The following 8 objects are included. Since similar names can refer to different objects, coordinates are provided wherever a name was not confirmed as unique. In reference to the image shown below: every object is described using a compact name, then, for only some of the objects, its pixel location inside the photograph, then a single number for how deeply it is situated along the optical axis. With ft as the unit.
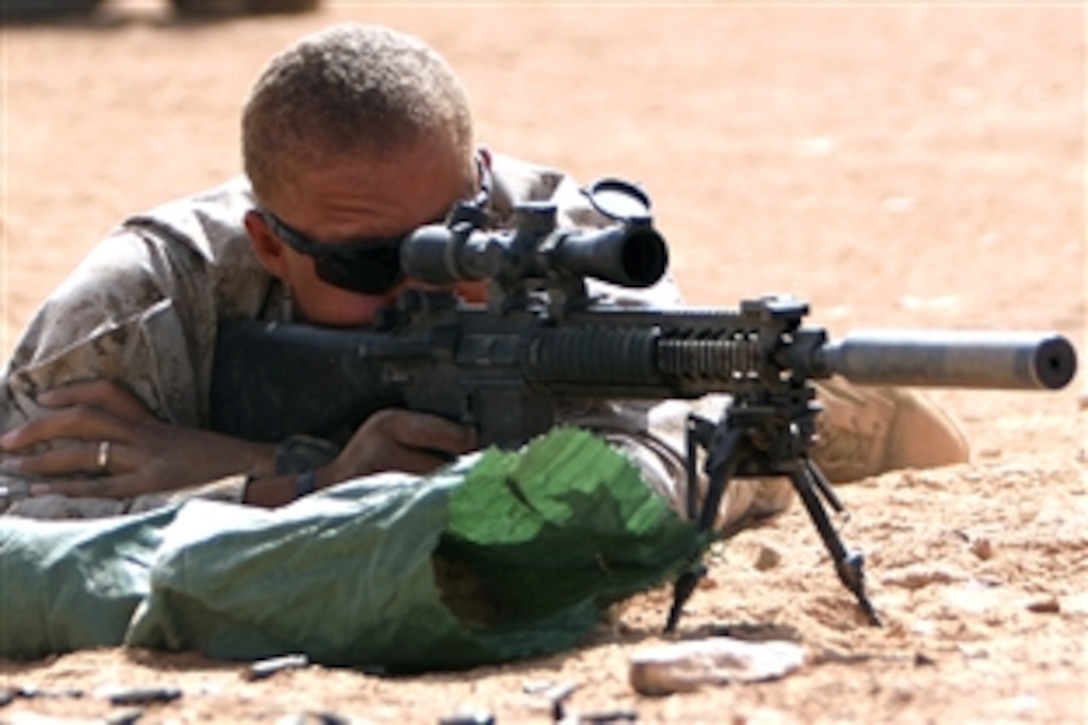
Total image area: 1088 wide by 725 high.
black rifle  25.62
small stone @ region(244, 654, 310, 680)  26.76
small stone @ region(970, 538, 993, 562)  31.73
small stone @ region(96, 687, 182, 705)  25.79
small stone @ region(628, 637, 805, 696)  24.98
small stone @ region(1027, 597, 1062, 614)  28.53
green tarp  27.14
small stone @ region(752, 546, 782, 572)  32.40
